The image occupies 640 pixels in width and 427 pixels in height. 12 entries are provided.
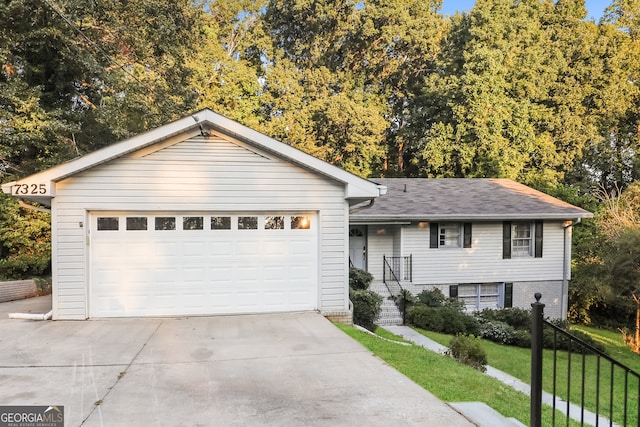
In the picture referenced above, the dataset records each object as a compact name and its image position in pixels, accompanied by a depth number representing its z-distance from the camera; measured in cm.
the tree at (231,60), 2284
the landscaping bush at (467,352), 770
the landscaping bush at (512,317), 1314
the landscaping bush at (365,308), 1030
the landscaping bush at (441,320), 1138
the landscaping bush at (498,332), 1156
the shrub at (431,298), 1298
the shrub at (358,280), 1227
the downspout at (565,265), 1522
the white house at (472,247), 1435
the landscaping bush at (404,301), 1212
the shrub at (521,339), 1142
